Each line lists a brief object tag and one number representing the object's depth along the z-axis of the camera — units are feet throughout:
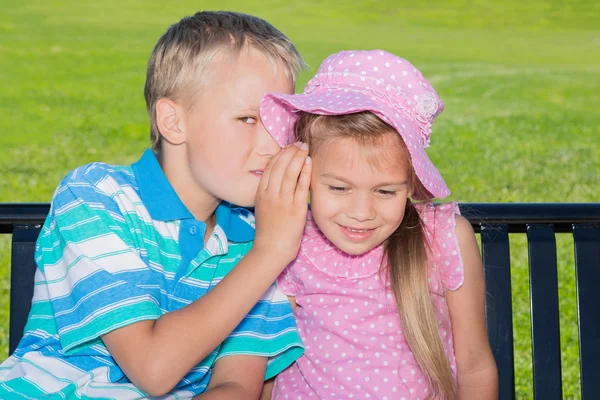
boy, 7.80
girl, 8.46
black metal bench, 9.46
